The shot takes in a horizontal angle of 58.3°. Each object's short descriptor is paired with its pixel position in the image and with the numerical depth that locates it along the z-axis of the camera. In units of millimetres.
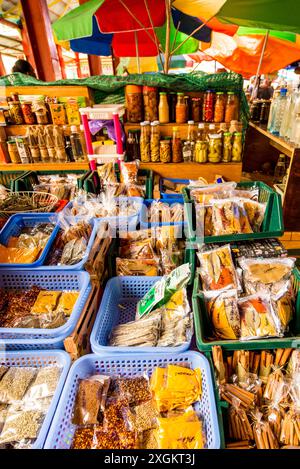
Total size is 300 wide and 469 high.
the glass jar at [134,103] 2500
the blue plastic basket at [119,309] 1091
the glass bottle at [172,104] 2535
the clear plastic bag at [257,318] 1057
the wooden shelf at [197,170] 2561
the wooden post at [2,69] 8106
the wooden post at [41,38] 5812
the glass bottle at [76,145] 2513
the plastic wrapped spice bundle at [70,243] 1445
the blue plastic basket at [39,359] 1057
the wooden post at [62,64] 9077
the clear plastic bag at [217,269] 1229
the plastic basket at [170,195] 2240
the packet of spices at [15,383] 1005
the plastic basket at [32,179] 2219
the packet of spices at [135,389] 1036
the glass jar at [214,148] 2414
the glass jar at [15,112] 2574
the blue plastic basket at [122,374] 865
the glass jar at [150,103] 2473
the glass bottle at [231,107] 2434
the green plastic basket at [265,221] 1299
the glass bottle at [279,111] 2500
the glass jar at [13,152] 2645
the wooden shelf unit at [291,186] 2206
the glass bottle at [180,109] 2459
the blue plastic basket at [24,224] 1561
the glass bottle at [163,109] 2474
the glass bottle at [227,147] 2409
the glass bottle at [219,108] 2434
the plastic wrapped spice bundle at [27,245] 1462
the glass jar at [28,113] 2584
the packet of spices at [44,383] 1009
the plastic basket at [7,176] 2649
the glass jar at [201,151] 2453
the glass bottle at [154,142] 2399
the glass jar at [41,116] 2570
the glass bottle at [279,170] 3682
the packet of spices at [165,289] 1300
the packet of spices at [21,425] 888
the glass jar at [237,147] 2428
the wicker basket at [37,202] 1880
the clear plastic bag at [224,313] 1110
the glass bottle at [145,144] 2436
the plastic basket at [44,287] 1080
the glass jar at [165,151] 2482
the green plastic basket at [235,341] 1022
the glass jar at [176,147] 2457
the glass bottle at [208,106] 2434
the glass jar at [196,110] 2478
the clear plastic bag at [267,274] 1188
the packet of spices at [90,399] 948
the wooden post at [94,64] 9153
